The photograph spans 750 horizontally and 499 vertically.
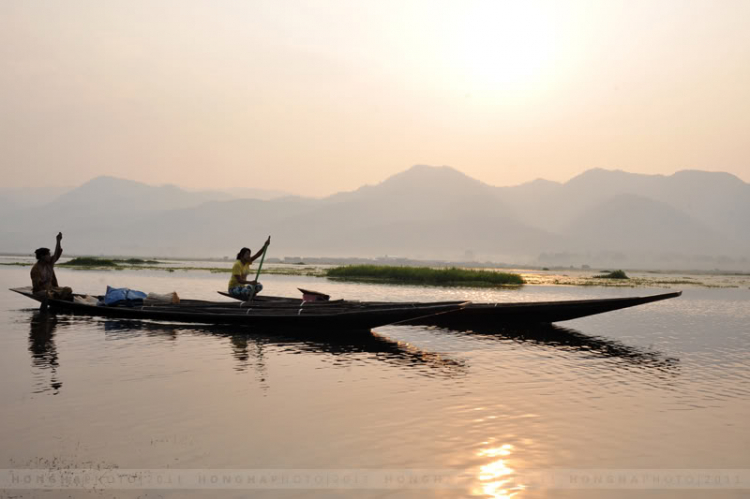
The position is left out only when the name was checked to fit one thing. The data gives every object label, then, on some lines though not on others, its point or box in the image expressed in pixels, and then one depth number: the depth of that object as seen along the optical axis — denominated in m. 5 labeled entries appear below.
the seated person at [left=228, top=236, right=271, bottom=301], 21.11
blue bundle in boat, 21.42
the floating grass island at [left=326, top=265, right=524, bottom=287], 50.48
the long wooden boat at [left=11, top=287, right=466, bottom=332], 17.27
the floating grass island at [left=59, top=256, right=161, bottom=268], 72.12
